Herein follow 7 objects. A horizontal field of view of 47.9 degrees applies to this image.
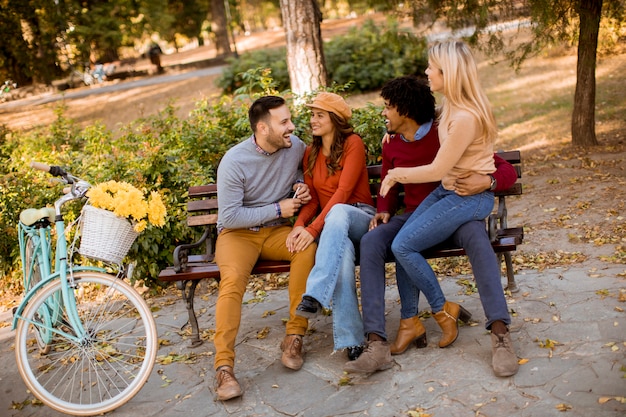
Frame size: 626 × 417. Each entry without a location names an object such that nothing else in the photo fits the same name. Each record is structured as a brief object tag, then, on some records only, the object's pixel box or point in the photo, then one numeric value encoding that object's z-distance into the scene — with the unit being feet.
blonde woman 12.42
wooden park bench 13.51
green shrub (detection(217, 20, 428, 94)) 53.16
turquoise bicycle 12.43
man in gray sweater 13.51
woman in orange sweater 12.78
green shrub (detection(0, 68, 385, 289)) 19.20
